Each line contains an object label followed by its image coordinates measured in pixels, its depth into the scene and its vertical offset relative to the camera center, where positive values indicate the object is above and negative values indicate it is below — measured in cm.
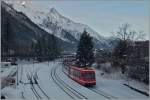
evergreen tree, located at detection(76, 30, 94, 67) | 7219 -85
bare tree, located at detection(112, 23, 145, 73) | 5853 +26
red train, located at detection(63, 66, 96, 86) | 4056 -358
